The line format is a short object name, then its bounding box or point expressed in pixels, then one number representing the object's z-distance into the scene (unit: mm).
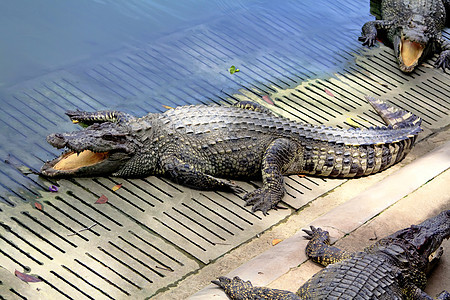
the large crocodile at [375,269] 9008
